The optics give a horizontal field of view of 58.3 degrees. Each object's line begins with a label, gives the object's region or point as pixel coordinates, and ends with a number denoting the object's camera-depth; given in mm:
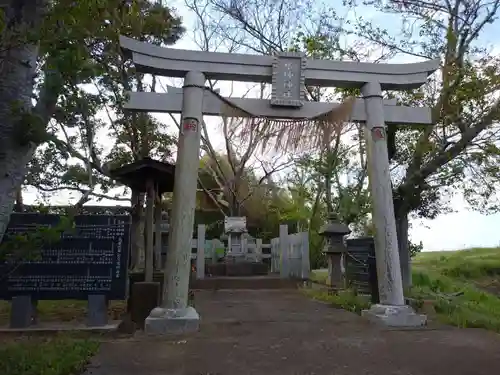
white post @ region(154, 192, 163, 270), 8328
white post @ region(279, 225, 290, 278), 14156
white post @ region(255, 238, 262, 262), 15859
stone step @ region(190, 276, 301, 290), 12688
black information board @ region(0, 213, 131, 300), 5918
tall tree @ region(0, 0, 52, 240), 3133
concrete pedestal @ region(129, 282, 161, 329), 6402
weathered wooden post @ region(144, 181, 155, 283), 6859
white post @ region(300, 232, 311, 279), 12703
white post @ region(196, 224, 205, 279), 14070
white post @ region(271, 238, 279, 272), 15827
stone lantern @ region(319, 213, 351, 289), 11234
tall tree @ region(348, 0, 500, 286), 9039
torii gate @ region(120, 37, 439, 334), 5980
